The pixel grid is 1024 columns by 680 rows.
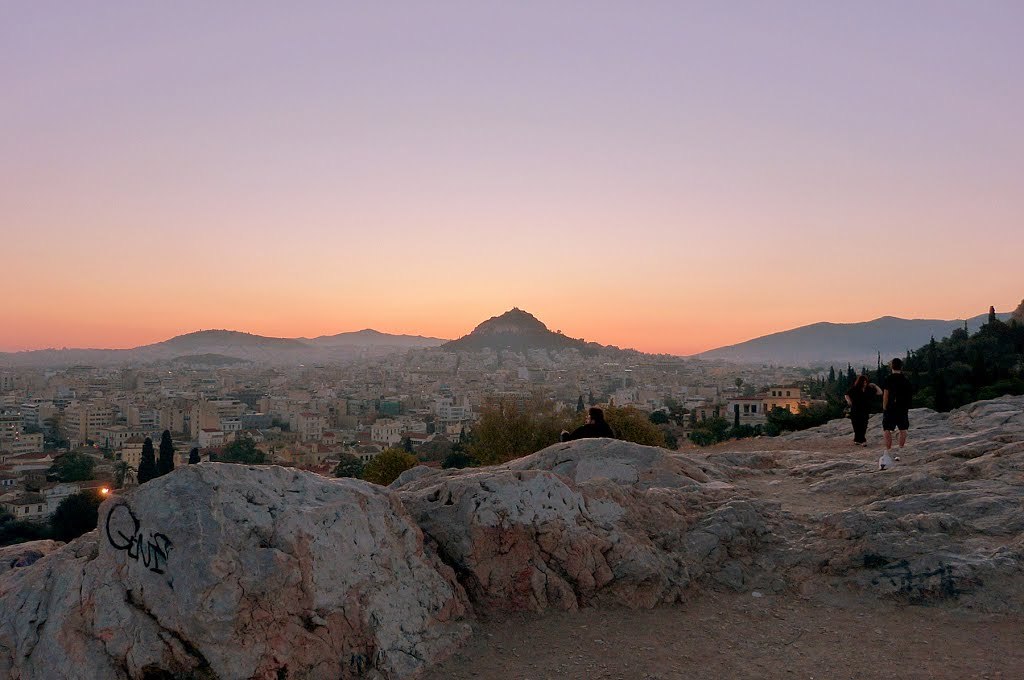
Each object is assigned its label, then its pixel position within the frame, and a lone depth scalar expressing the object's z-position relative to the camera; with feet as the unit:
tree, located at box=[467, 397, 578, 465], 88.69
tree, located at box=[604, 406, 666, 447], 86.43
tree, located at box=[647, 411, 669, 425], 202.33
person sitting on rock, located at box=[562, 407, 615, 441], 43.55
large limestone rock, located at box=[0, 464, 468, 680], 18.20
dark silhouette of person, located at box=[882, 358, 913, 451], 37.96
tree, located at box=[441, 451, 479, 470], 144.77
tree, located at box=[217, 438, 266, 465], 223.71
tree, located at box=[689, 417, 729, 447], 149.18
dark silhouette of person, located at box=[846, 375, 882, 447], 45.39
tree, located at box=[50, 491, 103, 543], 134.10
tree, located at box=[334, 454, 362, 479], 170.94
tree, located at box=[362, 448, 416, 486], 76.54
